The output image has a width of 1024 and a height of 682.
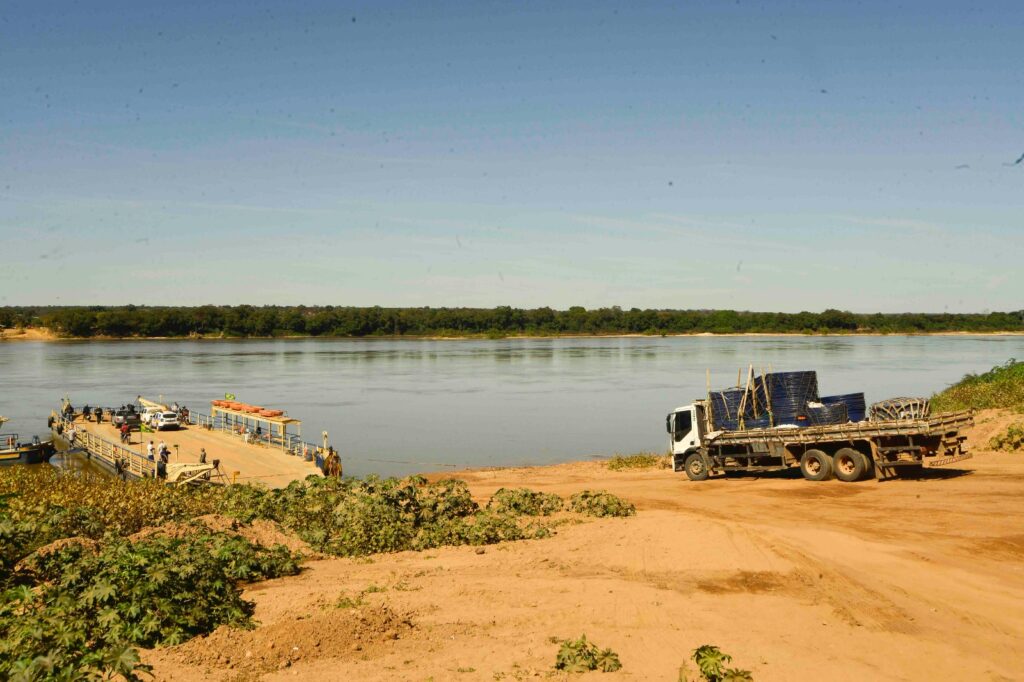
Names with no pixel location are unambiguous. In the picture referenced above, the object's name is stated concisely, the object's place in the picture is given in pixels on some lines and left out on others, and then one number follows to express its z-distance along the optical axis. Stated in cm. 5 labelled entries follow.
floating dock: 3450
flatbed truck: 2473
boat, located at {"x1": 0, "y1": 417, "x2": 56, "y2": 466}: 4300
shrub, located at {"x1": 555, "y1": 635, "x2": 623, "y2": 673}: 1043
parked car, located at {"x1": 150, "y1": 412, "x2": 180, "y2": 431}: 4788
